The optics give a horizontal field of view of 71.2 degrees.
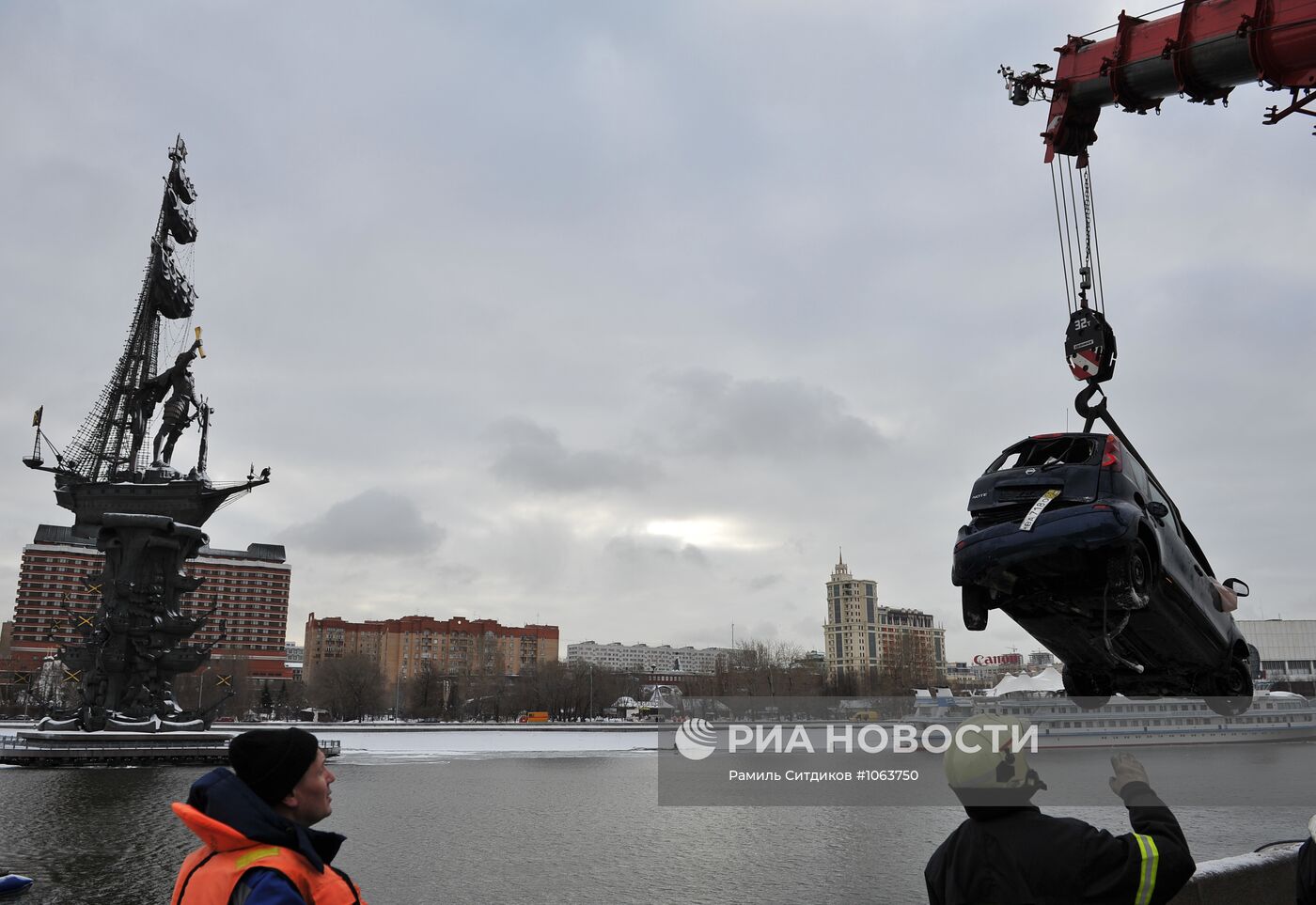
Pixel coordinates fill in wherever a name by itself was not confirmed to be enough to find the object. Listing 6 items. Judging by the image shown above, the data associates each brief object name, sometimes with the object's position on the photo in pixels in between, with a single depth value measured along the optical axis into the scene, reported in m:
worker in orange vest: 3.06
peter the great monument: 53.41
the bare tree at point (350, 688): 127.56
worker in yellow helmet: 3.58
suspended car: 7.99
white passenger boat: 76.38
